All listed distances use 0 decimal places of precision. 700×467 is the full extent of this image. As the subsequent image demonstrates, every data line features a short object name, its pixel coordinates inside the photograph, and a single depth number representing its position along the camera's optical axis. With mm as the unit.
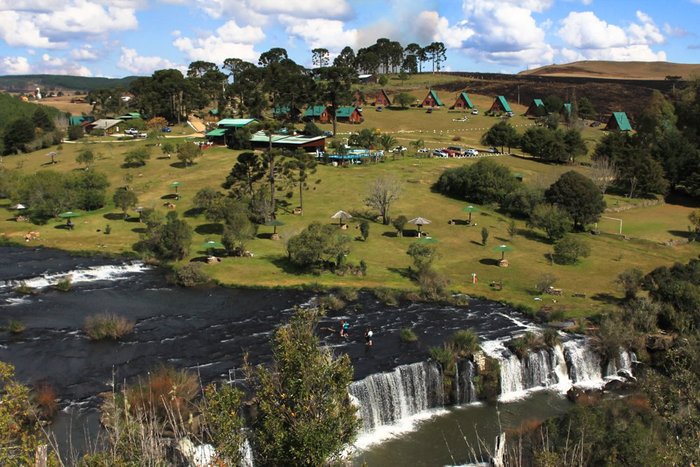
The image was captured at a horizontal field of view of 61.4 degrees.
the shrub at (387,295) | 51906
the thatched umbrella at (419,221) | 66500
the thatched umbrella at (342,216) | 67062
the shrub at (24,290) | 52031
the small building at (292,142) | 99250
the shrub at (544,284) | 53656
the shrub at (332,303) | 50250
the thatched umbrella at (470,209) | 72375
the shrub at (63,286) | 53438
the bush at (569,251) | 60031
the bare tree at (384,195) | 71938
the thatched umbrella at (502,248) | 59653
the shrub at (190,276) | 55281
